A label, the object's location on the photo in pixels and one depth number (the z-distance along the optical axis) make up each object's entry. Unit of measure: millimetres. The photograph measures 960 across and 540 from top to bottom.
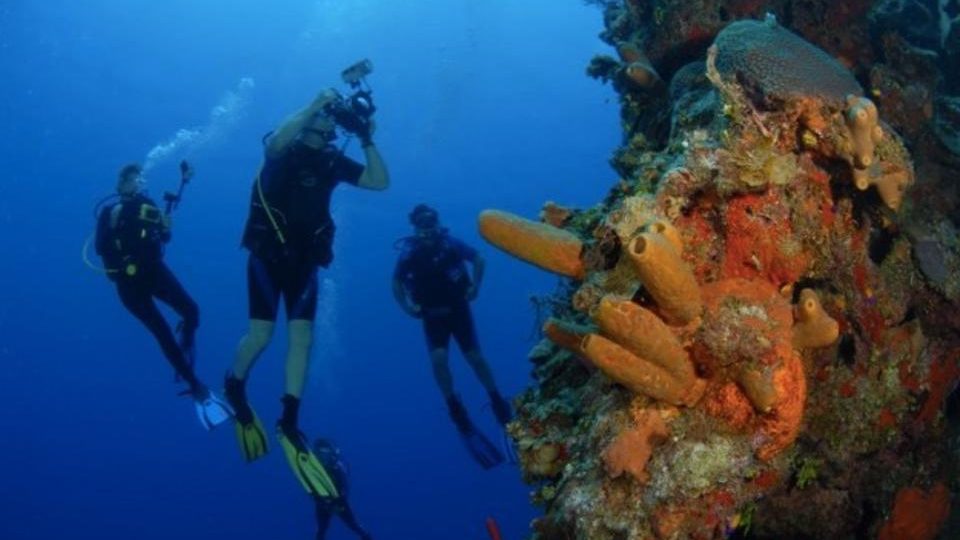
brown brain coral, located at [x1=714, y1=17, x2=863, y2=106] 2992
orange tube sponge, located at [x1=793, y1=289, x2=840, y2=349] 2566
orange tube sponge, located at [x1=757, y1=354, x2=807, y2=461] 2561
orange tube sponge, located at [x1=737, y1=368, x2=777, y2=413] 2467
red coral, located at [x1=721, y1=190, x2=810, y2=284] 2709
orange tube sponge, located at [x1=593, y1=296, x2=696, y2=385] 2338
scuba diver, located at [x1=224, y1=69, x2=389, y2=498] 7496
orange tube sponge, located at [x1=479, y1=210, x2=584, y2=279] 2869
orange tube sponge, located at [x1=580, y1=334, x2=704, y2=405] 2414
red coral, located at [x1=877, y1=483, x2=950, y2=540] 3299
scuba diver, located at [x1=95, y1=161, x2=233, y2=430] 9156
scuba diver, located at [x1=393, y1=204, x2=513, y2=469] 10672
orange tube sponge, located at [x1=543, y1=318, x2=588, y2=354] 2816
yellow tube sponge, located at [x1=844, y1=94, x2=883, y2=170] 2701
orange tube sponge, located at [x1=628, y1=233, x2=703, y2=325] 2266
